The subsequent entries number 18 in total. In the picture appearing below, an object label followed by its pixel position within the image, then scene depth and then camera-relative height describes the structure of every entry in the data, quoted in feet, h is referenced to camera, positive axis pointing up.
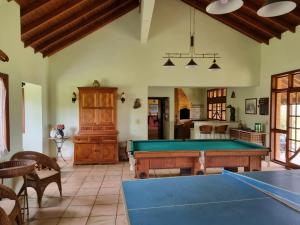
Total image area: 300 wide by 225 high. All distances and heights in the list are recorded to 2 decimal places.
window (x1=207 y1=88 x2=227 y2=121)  33.19 +0.45
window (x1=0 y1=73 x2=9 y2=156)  12.23 -0.34
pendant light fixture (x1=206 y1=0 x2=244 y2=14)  7.07 +3.00
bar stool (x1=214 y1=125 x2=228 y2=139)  27.66 -2.52
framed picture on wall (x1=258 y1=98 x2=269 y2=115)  23.56 +0.06
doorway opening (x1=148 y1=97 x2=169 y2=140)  34.83 -1.62
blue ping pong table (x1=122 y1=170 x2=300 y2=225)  5.49 -2.51
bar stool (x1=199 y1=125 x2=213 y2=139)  27.96 -2.53
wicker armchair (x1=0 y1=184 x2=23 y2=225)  8.36 -3.43
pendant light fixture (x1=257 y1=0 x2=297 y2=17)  6.98 +2.91
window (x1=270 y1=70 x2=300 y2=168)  20.43 -1.10
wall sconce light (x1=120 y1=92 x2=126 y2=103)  23.49 +0.98
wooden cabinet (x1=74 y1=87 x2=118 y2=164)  21.65 -1.78
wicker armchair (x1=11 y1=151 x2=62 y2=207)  12.81 -3.68
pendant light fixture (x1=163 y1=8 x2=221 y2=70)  23.86 +5.19
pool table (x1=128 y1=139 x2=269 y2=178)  14.70 -3.10
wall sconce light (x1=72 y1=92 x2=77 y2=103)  22.85 +1.04
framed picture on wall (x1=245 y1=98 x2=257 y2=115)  25.69 +0.08
